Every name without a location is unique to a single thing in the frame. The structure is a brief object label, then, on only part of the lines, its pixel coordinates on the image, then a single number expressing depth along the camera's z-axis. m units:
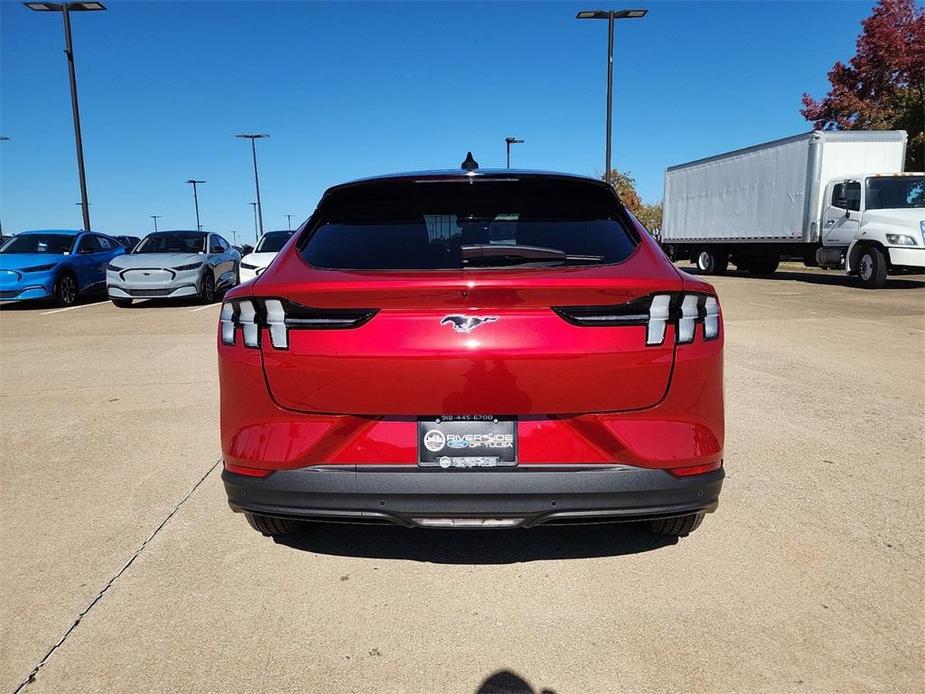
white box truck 14.81
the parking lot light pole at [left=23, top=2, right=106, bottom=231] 18.52
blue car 12.58
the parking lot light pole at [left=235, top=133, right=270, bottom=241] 43.22
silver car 12.75
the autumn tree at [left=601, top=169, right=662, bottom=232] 50.31
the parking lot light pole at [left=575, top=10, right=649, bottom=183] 19.52
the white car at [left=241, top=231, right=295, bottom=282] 11.51
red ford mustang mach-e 2.19
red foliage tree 22.56
